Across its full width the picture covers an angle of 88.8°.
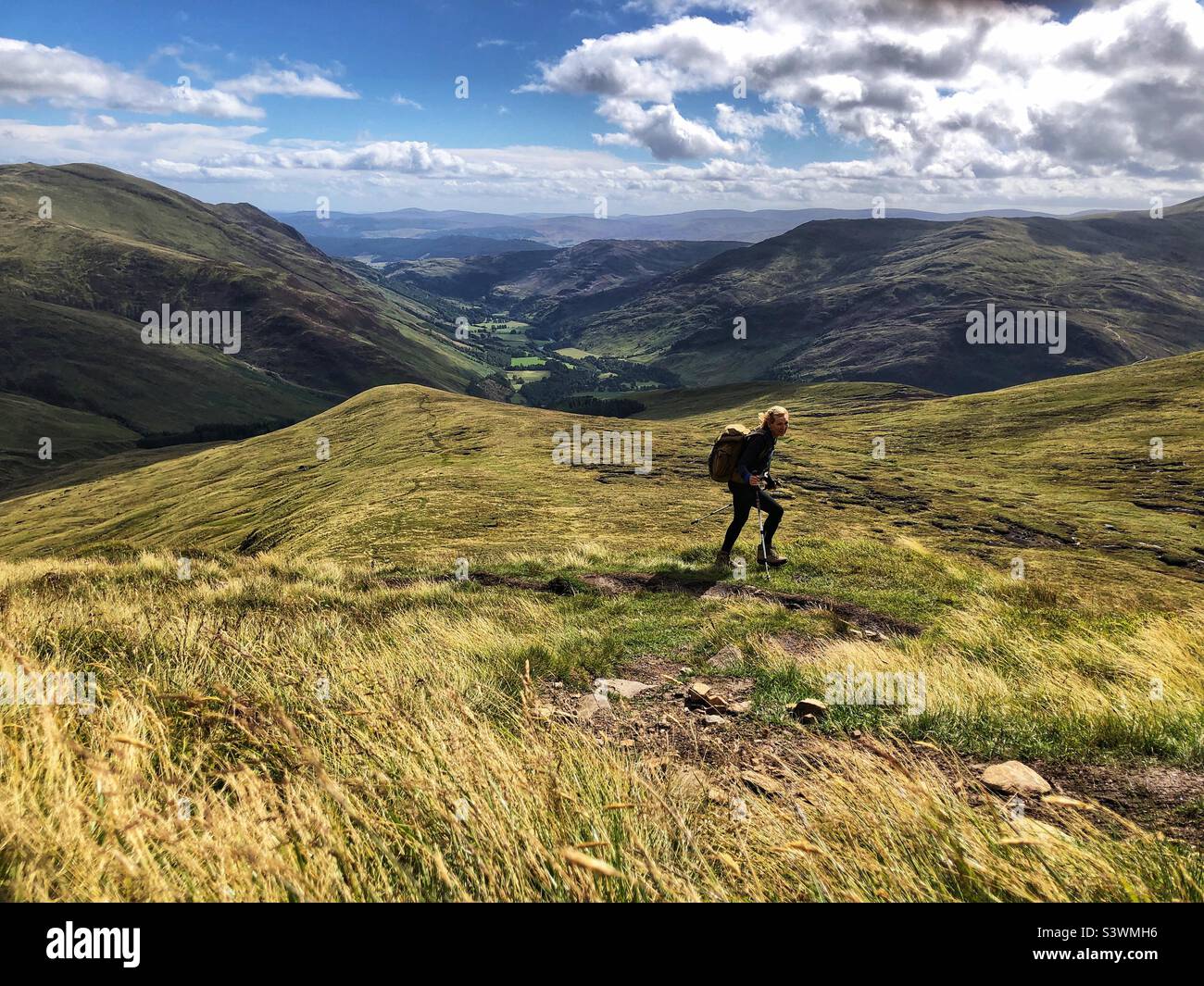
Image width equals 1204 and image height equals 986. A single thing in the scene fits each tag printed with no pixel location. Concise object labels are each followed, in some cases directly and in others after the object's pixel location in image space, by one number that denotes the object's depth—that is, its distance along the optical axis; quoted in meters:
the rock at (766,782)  3.99
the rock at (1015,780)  4.43
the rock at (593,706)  6.20
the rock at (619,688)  7.02
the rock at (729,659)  8.22
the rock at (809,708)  6.16
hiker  14.48
